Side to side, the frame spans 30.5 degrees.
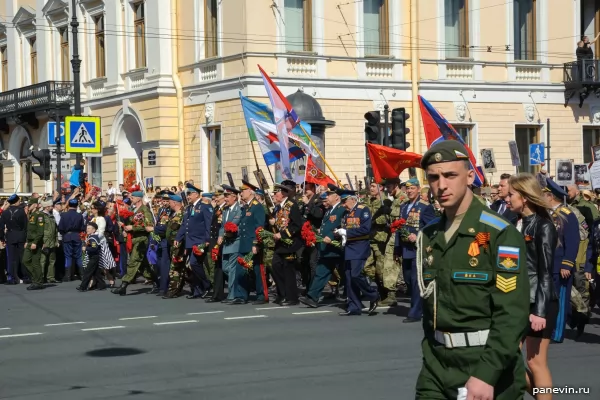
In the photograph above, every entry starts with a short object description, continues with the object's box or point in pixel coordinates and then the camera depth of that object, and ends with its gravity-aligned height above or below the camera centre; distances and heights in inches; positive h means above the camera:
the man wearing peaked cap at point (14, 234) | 906.1 -40.8
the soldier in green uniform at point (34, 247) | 860.0 -48.8
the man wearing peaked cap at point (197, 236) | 713.6 -35.2
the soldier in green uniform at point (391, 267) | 622.2 -49.9
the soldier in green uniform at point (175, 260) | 725.3 -51.1
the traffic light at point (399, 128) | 802.2 +37.2
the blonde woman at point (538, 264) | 299.9 -24.5
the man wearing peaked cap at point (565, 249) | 403.2 -28.0
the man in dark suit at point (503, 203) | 513.3 -14.7
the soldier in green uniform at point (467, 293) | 194.5 -20.9
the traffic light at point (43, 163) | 1218.9 +24.4
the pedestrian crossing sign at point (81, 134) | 1109.7 +50.7
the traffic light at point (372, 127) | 819.4 +38.8
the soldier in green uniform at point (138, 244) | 765.3 -42.8
